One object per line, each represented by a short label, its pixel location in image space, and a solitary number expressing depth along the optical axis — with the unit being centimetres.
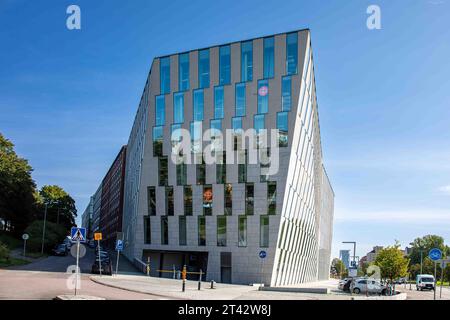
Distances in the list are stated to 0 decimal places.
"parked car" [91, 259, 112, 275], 3875
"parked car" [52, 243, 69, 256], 6694
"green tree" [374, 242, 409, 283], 4712
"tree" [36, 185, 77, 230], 11244
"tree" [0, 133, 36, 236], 7437
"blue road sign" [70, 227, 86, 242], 2114
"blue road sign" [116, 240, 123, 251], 3665
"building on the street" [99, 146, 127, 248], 10956
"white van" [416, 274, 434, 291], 6706
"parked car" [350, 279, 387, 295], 4259
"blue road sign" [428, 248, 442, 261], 2355
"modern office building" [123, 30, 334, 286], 4512
